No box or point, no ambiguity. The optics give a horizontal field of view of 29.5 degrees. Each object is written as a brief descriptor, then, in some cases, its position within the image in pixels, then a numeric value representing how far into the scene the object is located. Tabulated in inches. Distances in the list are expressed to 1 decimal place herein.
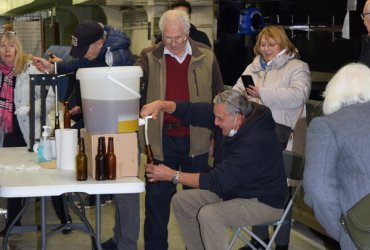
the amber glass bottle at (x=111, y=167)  132.0
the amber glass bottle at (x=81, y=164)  131.7
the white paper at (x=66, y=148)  140.8
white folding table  124.2
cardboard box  134.0
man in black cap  160.6
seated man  144.5
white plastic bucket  142.5
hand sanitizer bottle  151.6
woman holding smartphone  174.2
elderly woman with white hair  103.6
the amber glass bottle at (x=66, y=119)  160.1
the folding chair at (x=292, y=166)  153.9
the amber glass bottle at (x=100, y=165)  131.7
